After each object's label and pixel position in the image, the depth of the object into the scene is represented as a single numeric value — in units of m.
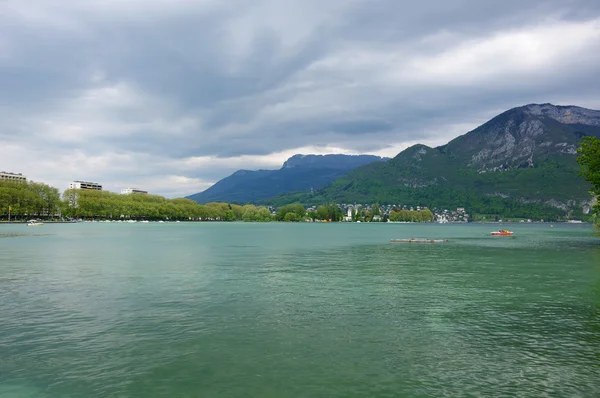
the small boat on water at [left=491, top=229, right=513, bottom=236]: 177.25
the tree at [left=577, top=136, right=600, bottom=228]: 97.12
